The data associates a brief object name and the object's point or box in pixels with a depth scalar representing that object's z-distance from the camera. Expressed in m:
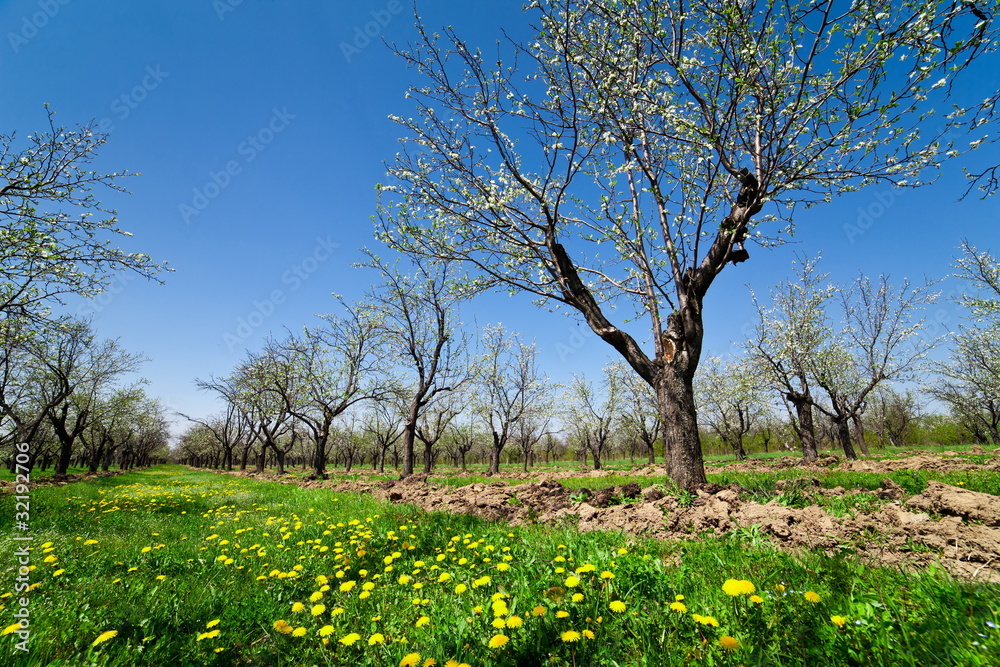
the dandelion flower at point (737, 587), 1.92
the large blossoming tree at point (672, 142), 4.82
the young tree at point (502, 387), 29.70
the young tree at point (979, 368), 20.05
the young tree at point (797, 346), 20.38
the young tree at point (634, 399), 36.97
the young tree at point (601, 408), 40.34
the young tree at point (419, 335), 18.13
